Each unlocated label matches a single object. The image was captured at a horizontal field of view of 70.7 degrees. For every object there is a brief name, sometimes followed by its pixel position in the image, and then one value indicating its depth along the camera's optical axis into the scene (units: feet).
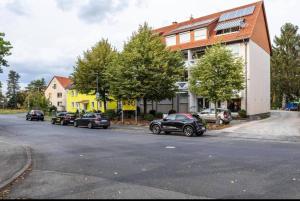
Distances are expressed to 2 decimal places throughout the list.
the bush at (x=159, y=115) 79.32
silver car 61.98
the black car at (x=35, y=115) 98.76
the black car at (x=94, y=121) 63.37
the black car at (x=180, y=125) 46.15
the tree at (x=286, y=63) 135.78
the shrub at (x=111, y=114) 84.00
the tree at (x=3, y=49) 47.63
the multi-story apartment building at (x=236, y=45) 75.19
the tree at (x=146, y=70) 67.29
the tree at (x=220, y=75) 57.64
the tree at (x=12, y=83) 294.94
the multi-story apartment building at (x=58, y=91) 170.03
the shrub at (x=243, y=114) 71.95
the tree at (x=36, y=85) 262.59
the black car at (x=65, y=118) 76.83
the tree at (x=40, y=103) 148.48
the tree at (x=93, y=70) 84.87
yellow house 118.98
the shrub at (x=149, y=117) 73.76
